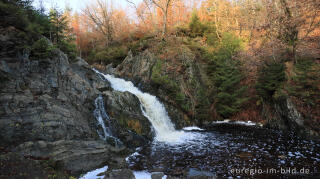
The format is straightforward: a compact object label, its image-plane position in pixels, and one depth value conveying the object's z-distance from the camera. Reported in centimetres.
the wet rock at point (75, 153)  562
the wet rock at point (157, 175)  568
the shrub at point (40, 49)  698
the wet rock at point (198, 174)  570
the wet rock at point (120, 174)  541
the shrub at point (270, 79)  1141
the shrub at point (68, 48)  957
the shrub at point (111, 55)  1973
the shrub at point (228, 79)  1404
